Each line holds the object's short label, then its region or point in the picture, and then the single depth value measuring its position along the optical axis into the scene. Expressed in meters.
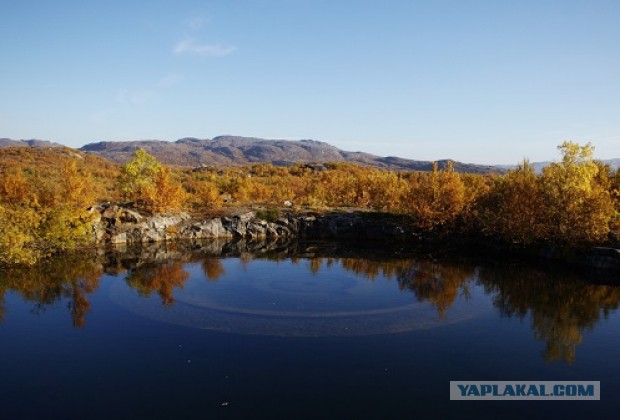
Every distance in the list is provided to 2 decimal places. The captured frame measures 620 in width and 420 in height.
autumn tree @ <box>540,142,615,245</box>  35.59
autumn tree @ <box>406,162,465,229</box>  47.25
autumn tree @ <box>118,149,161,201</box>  52.20
